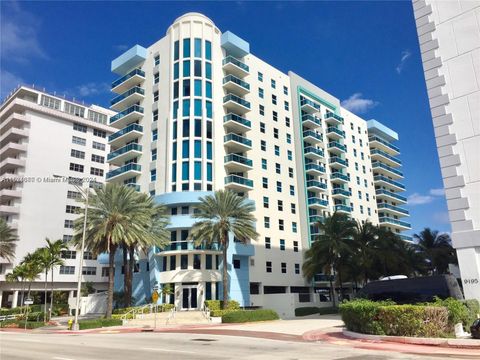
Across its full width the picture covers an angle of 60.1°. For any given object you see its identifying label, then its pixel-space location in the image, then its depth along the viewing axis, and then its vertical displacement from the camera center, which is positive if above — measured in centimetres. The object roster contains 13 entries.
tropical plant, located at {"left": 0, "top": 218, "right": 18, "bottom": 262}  6175 +883
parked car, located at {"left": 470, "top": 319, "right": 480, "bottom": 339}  1692 -185
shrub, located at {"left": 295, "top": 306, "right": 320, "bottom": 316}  5005 -251
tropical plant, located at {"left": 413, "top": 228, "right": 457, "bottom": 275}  7456 +557
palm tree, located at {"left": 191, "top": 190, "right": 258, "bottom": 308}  4338 +746
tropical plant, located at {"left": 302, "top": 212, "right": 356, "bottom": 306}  5050 +486
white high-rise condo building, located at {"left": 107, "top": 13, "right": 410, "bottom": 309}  4947 +1910
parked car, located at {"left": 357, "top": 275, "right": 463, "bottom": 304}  2569 -26
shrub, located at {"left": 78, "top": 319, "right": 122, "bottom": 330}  3591 -216
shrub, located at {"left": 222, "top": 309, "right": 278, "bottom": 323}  3688 -210
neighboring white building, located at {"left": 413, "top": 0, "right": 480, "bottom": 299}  2059 +909
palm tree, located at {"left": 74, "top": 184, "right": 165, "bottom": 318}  4019 +730
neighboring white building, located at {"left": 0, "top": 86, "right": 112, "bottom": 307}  7069 +2308
